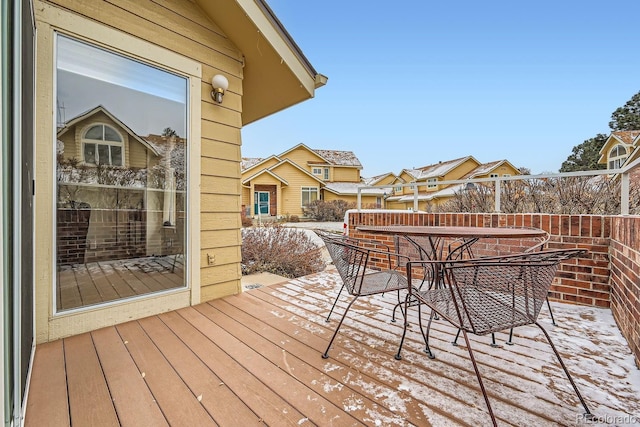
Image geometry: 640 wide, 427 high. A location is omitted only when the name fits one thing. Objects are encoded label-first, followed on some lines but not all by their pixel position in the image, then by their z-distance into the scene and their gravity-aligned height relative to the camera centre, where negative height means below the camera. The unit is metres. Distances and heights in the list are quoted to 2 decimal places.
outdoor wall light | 2.99 +1.29
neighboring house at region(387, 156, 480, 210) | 20.21 +2.64
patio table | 1.89 -0.16
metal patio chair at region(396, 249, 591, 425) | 1.38 -0.39
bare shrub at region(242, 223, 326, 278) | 5.14 -0.87
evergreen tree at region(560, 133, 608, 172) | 22.84 +4.81
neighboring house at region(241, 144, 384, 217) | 19.08 +2.00
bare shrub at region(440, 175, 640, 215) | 4.04 +0.24
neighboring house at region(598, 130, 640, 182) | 13.95 +3.34
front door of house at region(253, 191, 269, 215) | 19.03 +0.48
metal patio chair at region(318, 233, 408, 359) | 2.04 -0.51
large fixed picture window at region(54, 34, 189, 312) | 2.22 +0.28
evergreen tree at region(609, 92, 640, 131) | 21.53 +7.37
